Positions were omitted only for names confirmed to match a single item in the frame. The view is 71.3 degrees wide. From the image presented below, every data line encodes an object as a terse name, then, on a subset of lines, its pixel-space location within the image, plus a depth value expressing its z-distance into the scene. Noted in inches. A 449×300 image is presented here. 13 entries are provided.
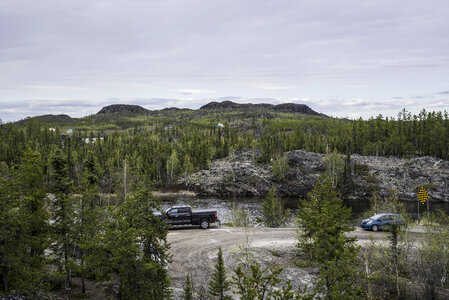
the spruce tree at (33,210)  669.3
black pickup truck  1227.2
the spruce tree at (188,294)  574.6
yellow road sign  1728.6
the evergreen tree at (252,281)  526.5
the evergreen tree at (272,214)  1702.8
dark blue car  1230.6
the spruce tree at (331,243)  592.7
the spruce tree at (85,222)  722.6
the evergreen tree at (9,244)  599.7
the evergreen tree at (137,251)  578.6
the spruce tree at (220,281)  608.1
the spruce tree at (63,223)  727.1
